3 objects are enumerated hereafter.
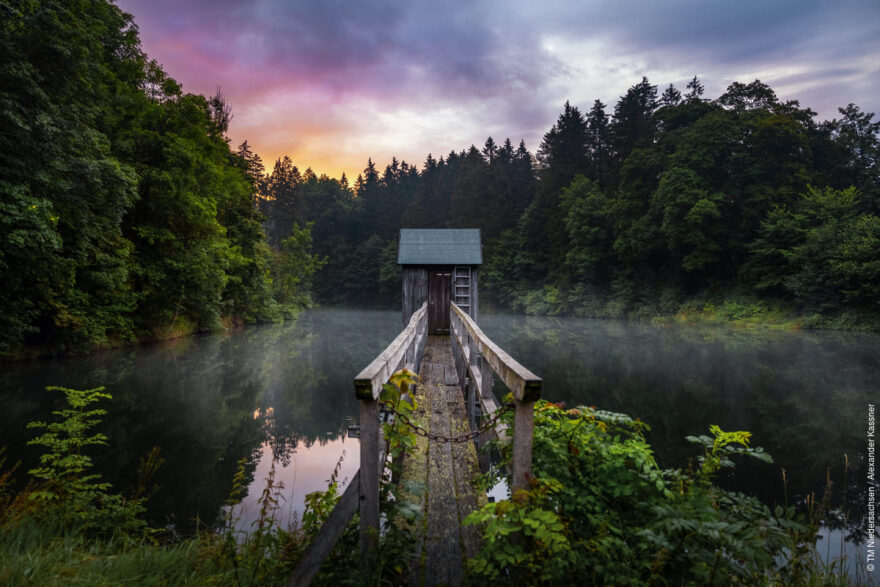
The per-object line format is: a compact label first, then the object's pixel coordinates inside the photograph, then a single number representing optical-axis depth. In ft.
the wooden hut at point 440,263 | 46.21
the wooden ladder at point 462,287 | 45.98
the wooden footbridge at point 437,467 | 7.61
